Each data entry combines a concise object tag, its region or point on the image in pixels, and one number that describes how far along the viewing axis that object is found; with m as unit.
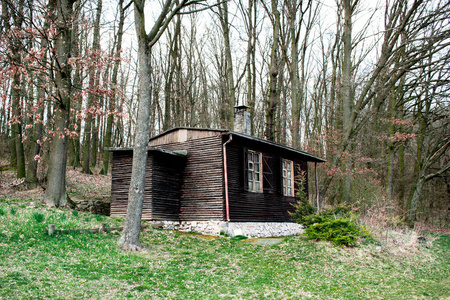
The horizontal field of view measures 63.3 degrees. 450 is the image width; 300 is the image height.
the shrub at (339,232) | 10.25
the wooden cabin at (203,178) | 13.48
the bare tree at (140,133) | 9.16
